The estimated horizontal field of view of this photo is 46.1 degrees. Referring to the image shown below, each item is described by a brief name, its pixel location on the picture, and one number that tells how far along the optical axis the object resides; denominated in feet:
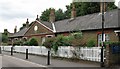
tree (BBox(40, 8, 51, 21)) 145.39
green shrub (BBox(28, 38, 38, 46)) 67.89
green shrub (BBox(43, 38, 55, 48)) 49.62
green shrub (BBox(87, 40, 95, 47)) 42.95
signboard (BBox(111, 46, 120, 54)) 31.99
